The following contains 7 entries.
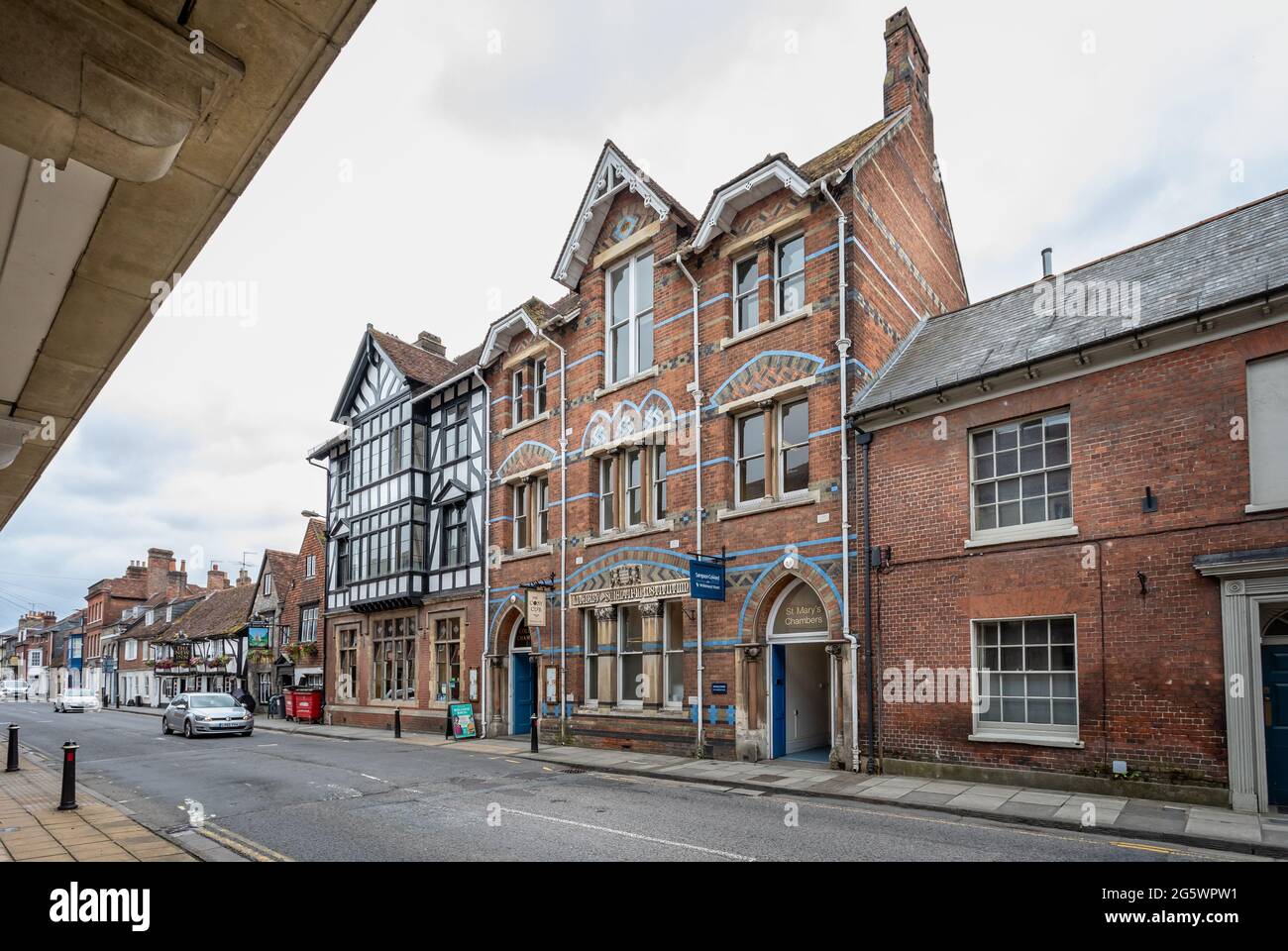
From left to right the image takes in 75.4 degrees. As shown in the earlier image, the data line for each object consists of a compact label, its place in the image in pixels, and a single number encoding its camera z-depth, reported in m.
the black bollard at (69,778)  11.82
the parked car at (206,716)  25.75
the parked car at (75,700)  52.47
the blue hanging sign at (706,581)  16.84
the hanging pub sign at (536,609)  21.48
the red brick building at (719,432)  16.70
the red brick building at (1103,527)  11.09
